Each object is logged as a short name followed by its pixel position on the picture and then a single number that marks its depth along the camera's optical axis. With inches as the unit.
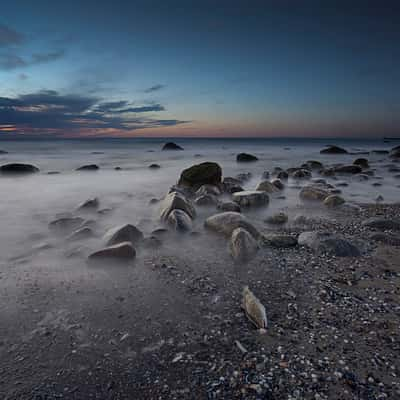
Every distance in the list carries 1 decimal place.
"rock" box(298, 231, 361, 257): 131.2
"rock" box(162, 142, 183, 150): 1364.4
